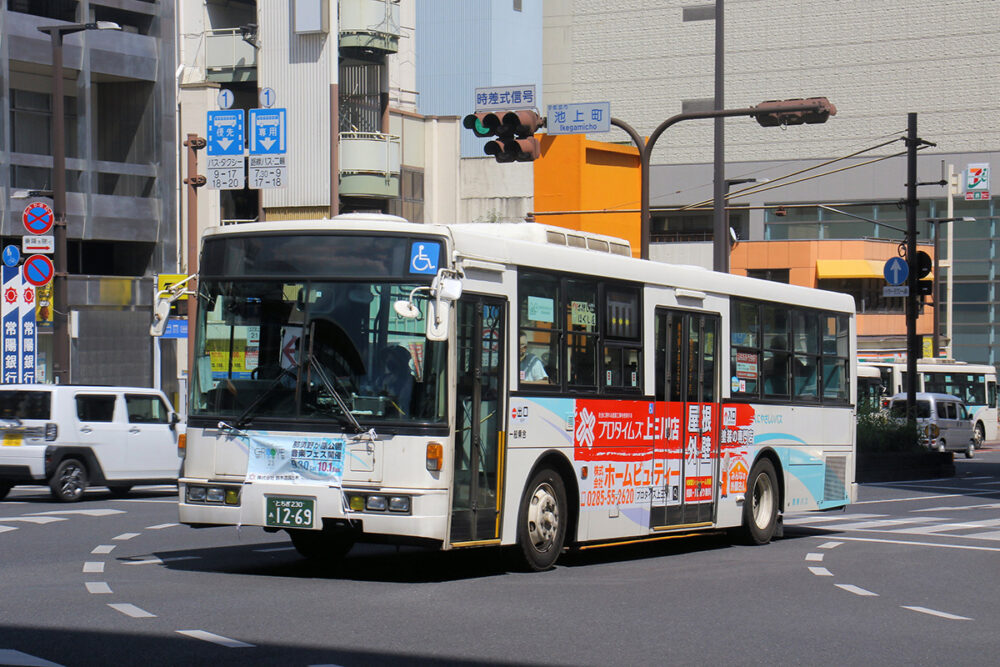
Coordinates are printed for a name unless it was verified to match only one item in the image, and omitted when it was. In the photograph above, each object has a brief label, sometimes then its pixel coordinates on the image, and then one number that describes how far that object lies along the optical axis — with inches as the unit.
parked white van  1818.4
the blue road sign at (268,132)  1088.2
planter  1258.6
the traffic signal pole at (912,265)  1459.2
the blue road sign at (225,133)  1085.1
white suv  827.4
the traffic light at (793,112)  872.3
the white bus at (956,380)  2133.4
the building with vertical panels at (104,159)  1480.1
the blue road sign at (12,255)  1302.9
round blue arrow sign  1465.3
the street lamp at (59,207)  1162.0
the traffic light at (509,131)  817.5
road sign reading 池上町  890.1
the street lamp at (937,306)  2441.7
